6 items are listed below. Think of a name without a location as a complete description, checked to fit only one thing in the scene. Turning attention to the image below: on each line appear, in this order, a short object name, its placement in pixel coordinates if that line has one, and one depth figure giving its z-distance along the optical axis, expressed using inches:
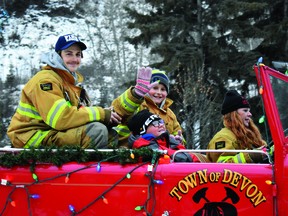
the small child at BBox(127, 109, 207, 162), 172.6
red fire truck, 146.4
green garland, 158.2
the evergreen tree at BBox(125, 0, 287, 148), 622.8
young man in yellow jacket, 168.7
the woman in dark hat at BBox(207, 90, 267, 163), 182.1
